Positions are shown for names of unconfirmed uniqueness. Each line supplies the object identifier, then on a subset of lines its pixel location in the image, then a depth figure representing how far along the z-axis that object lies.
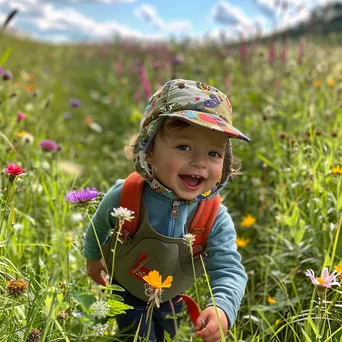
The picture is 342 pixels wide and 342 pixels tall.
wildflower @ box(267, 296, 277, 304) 2.22
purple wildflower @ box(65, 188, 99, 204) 1.51
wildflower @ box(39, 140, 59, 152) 2.81
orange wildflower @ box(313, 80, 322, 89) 4.76
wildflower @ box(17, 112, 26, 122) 2.98
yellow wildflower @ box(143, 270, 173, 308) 1.31
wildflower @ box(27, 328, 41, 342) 1.38
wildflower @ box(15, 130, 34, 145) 3.00
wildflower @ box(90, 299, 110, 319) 1.24
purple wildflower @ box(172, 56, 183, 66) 4.56
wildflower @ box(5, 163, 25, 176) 1.54
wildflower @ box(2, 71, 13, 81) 3.43
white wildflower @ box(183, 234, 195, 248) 1.49
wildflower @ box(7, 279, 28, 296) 1.34
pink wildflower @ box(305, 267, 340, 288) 1.45
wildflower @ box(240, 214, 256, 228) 2.91
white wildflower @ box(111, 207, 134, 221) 1.41
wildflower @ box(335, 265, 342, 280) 1.68
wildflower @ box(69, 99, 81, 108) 4.92
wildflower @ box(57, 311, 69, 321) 1.61
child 1.70
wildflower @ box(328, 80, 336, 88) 4.35
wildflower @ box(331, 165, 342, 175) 2.40
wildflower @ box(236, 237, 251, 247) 2.71
